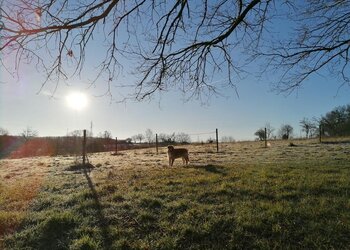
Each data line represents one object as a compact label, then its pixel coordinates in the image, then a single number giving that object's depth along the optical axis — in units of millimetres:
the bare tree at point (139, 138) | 71444
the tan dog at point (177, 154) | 17266
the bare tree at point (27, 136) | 64381
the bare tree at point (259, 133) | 68962
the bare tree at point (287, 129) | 90188
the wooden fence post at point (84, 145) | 17814
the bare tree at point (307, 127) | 71688
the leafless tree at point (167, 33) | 5362
